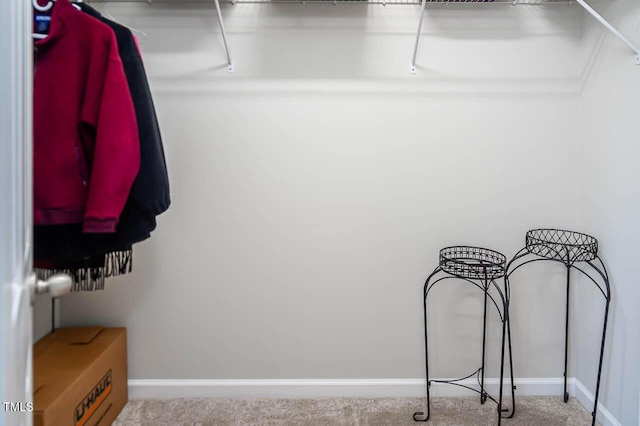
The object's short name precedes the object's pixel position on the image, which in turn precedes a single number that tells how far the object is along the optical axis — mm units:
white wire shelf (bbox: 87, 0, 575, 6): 1864
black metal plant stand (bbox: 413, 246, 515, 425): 1629
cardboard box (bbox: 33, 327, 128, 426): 1375
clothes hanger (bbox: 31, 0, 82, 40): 1221
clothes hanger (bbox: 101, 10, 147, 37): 1864
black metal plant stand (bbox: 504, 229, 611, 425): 1650
